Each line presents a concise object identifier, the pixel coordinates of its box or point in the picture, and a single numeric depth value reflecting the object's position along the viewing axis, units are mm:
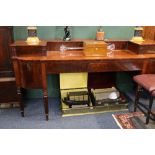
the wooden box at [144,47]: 1910
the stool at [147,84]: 1583
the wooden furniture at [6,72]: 1873
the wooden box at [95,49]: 1865
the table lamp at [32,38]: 1841
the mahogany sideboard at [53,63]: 1720
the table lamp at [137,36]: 2020
